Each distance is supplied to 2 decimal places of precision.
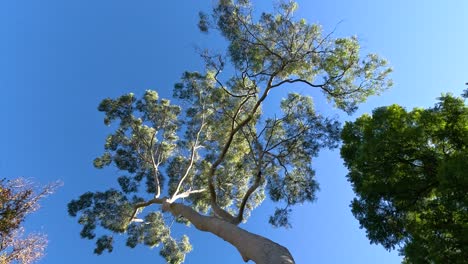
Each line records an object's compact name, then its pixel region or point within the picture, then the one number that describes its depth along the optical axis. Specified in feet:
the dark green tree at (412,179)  27.63
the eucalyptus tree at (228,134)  45.85
